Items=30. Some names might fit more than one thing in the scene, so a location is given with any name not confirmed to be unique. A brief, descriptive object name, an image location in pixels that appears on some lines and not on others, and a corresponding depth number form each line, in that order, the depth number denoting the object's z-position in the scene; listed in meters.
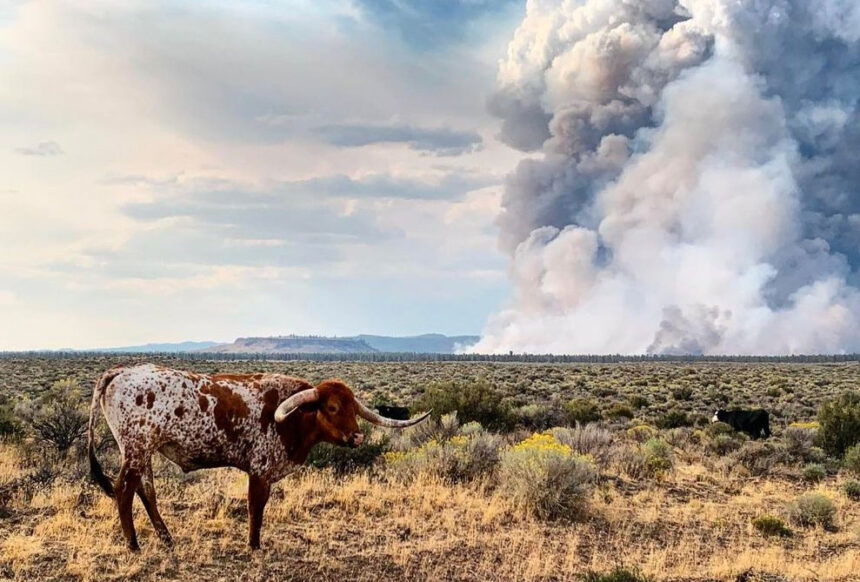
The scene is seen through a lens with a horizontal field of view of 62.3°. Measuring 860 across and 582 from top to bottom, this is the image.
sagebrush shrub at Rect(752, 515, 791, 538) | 9.51
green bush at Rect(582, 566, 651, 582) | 6.59
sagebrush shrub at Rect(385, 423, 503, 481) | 11.20
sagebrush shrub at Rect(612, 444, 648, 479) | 12.89
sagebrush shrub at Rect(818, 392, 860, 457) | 15.75
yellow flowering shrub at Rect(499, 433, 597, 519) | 9.60
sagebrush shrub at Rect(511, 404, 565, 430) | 19.92
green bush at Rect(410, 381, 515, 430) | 17.12
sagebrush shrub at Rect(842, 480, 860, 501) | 11.77
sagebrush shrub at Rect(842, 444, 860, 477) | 13.56
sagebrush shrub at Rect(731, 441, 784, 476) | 14.04
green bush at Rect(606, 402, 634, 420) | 24.53
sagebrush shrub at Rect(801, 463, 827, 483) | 13.39
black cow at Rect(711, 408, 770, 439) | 19.70
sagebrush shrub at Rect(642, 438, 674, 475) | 13.16
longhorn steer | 6.92
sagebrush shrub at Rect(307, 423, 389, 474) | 11.72
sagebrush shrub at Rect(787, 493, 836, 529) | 10.03
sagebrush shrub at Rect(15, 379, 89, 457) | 12.75
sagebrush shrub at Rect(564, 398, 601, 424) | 22.20
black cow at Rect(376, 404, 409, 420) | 18.91
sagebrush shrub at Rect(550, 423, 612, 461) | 13.66
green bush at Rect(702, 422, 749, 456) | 16.47
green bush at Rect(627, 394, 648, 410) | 28.79
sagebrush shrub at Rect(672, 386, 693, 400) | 33.25
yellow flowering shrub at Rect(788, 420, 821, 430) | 18.64
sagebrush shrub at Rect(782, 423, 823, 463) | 15.31
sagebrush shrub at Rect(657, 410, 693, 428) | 22.20
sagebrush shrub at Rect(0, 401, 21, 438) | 14.44
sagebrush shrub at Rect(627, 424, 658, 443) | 18.58
